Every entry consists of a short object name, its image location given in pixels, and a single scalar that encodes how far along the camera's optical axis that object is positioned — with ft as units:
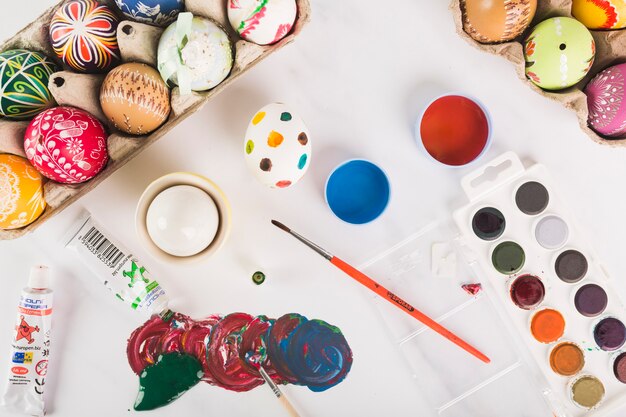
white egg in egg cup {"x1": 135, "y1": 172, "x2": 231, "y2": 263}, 2.80
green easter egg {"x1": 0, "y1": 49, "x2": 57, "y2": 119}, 2.53
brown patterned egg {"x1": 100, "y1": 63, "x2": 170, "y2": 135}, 2.52
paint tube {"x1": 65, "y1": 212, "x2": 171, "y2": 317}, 2.99
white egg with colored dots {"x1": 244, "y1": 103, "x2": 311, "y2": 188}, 2.71
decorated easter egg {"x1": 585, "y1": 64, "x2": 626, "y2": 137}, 2.71
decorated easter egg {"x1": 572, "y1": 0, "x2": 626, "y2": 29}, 2.70
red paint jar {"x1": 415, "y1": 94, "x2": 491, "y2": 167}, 3.07
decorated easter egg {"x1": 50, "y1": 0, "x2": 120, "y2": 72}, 2.55
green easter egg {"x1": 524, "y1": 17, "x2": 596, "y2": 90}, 2.66
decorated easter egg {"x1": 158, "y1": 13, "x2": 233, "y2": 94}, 2.50
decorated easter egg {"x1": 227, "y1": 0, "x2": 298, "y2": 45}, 2.56
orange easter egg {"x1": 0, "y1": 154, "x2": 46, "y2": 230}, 2.51
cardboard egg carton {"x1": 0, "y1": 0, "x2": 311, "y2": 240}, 2.54
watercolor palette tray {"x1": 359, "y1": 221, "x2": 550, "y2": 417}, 3.16
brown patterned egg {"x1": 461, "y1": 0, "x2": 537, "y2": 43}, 2.64
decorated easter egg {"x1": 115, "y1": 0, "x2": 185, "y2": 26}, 2.55
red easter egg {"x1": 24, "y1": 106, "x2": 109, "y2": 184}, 2.46
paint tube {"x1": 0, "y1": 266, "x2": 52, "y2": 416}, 3.03
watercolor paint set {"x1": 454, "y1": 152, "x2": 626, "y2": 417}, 3.13
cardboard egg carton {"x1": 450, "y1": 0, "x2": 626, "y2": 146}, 2.77
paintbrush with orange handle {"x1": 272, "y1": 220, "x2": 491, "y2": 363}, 3.06
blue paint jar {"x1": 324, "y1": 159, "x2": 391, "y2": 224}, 3.08
